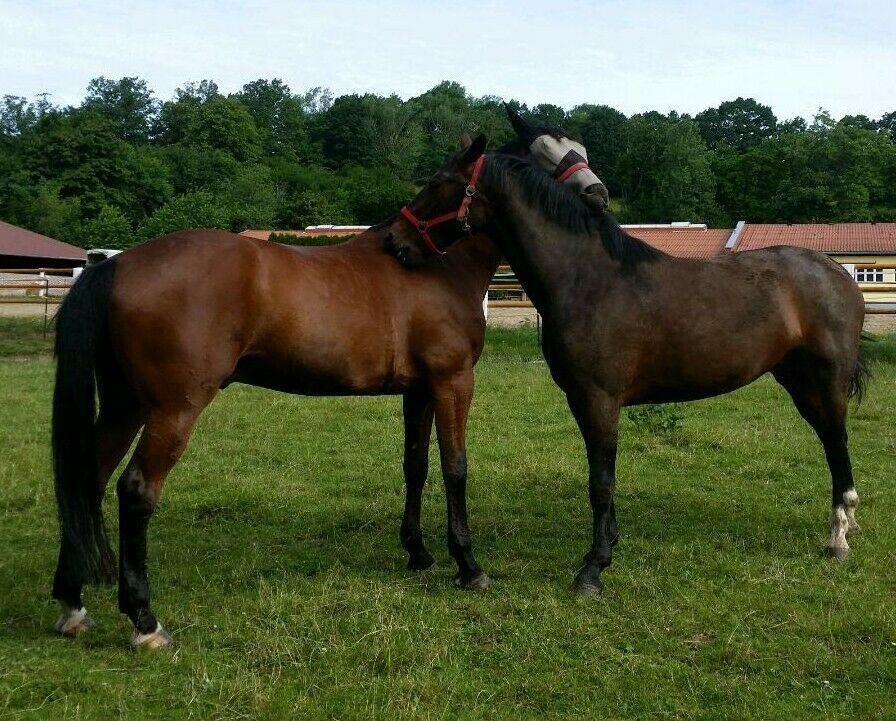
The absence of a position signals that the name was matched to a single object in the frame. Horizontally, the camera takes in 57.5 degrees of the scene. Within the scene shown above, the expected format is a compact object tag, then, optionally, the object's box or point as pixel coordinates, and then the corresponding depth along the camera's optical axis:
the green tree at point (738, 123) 109.19
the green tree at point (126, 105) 97.88
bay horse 3.96
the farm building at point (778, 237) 41.78
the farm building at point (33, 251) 45.69
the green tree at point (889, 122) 105.19
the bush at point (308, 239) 30.92
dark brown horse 4.91
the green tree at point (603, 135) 87.69
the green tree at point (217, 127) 87.44
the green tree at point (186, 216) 46.34
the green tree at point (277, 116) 99.00
